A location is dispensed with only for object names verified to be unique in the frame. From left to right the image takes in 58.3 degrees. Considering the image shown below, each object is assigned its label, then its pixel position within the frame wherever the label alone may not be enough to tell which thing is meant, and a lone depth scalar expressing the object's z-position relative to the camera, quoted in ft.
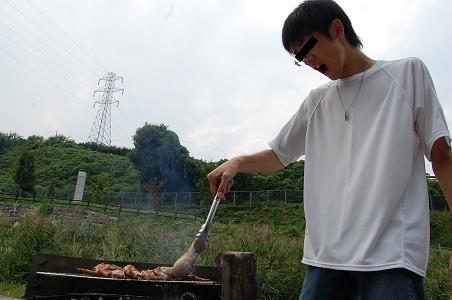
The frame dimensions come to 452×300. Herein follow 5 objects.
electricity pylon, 136.26
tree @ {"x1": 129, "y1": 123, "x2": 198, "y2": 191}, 91.56
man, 3.92
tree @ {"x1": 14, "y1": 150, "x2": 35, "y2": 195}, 80.94
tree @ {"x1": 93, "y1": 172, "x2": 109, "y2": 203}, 74.51
